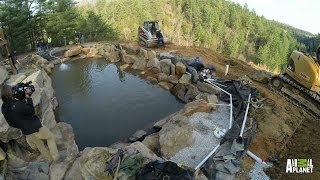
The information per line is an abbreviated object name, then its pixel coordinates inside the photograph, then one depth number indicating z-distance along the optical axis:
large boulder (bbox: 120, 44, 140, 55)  15.29
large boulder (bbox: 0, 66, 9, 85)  7.22
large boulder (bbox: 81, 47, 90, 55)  16.16
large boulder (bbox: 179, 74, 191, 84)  11.20
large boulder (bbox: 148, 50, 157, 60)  13.98
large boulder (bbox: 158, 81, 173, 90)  11.60
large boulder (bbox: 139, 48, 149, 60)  14.19
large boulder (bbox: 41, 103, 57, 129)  7.06
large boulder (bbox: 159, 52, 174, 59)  13.23
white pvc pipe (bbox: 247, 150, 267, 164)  6.47
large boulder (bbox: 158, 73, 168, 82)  11.95
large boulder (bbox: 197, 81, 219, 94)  9.82
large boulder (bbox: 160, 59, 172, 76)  12.38
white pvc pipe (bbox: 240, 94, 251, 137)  7.01
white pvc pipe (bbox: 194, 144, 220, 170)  5.98
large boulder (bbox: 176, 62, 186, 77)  11.89
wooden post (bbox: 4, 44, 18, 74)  9.59
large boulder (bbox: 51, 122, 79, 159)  6.22
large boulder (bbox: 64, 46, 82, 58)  15.70
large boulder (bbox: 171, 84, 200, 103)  10.46
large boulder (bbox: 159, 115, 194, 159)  6.68
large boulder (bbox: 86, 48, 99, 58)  15.98
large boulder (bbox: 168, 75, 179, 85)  11.62
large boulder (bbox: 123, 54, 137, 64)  14.20
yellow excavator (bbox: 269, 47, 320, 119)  8.42
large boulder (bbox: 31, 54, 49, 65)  14.10
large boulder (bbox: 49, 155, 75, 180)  5.51
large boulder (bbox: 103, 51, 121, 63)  14.91
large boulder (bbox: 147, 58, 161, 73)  12.78
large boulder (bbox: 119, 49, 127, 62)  14.83
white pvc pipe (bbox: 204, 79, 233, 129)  7.65
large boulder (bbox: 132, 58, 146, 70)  13.65
